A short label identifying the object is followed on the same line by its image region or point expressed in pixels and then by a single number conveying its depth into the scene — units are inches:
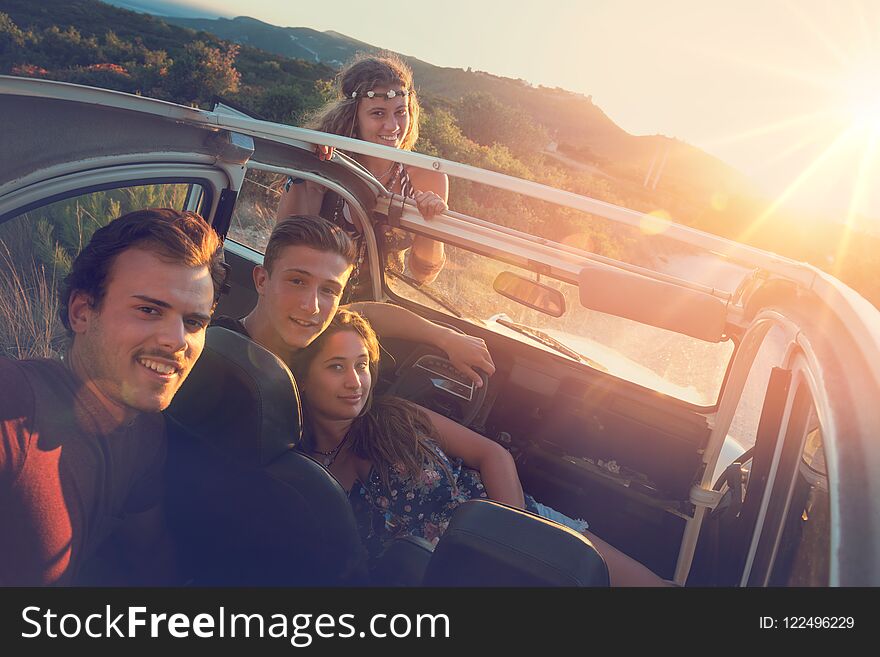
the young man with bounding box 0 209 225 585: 49.8
